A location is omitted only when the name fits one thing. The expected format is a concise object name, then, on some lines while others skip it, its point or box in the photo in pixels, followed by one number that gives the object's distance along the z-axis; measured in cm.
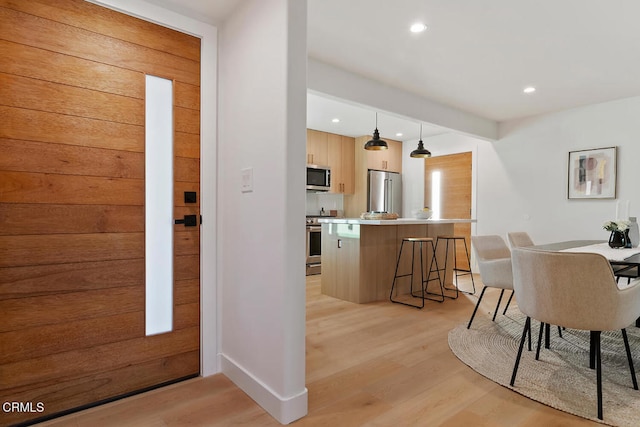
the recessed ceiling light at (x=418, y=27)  269
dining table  216
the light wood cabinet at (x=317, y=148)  605
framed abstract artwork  448
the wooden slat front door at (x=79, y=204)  168
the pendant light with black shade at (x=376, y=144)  451
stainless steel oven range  579
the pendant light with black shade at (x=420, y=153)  503
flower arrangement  280
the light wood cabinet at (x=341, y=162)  641
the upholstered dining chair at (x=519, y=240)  341
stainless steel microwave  594
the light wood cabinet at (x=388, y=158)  661
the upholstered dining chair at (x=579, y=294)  176
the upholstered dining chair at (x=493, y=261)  284
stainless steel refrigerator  662
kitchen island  400
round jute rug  187
